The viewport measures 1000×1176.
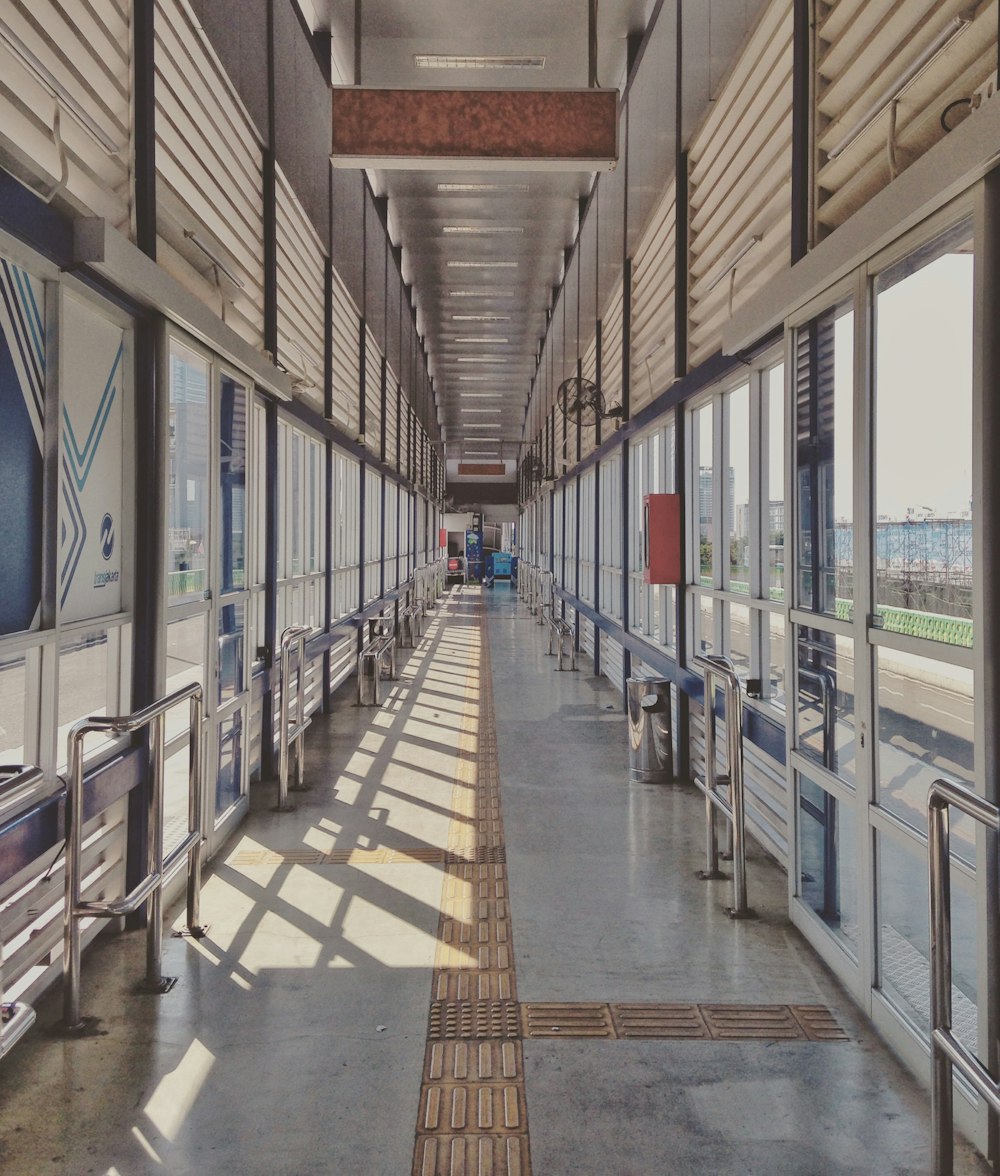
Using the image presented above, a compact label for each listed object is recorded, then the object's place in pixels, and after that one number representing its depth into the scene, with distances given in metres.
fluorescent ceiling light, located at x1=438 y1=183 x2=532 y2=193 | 9.01
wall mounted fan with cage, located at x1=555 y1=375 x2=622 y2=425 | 7.43
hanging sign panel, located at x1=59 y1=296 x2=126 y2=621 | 2.72
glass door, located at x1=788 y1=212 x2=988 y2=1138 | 2.27
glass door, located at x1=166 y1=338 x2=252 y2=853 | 3.76
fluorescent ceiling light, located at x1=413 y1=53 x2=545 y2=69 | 6.22
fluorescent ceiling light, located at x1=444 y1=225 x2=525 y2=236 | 10.30
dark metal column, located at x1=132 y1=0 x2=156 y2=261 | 3.04
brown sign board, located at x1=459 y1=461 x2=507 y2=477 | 31.42
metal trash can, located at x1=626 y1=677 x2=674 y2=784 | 5.43
